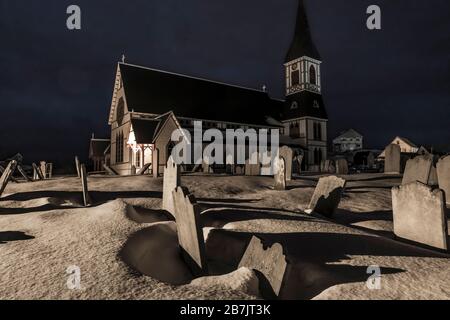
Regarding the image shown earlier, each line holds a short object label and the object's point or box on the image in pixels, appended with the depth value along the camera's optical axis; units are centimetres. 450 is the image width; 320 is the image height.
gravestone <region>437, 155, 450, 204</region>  882
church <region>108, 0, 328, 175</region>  2411
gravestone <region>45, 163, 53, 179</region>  2062
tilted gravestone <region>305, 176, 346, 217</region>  752
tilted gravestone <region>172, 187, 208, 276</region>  407
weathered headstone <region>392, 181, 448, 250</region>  485
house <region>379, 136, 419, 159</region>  4903
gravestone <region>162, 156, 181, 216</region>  704
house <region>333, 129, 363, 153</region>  7298
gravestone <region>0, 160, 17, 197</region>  877
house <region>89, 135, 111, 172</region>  3347
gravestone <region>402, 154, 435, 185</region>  909
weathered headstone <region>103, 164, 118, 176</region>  2103
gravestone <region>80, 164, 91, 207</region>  852
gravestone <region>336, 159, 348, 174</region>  1925
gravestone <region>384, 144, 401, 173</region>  1744
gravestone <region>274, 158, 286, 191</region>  1097
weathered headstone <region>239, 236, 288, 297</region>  318
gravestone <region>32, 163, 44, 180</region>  1694
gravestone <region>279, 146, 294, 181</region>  1305
